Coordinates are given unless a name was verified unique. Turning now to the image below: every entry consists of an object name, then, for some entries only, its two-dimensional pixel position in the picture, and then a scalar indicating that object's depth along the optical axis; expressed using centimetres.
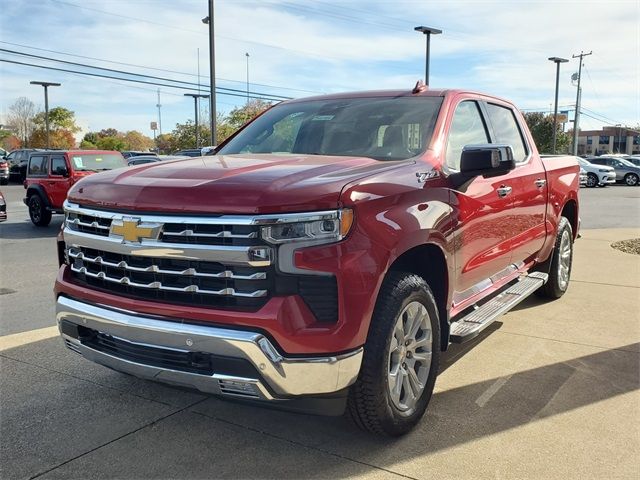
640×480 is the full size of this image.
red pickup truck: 272
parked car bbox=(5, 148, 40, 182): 3231
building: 10575
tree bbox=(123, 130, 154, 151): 10964
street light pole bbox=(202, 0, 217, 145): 1911
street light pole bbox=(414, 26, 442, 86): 2667
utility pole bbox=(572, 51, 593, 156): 5011
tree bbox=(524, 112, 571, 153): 5694
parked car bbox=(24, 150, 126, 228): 1395
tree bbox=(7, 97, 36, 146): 7750
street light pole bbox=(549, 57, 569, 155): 3903
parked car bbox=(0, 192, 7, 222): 1238
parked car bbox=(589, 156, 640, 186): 3278
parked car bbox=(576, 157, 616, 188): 3084
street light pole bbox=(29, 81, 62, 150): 4562
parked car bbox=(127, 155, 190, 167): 2192
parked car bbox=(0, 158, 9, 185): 3094
